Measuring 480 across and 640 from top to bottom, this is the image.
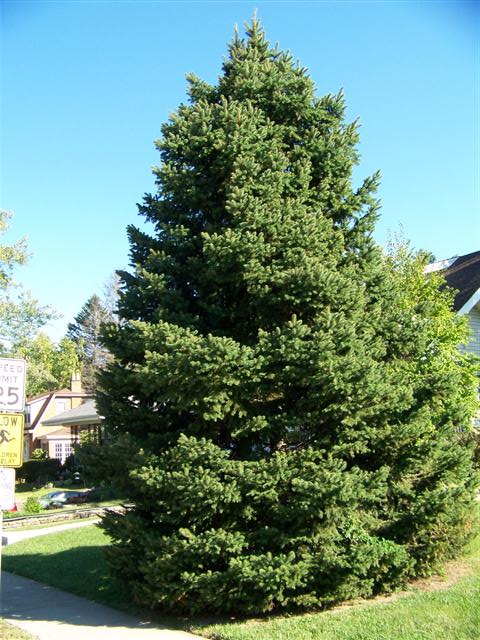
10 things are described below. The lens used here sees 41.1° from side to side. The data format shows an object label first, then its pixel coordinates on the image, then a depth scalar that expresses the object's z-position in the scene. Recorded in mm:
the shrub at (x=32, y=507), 26594
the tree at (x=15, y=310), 36281
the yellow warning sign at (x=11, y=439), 8305
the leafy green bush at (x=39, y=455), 46969
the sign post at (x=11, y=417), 8258
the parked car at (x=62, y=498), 28297
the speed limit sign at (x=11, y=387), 8508
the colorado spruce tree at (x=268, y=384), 8125
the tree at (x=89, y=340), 70875
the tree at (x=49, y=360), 37281
